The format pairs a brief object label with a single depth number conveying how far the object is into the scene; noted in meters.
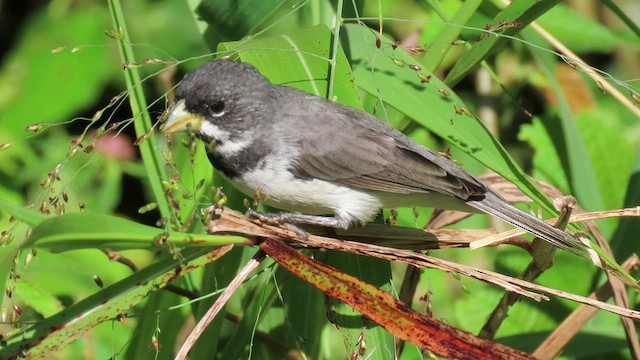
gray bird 5.87
